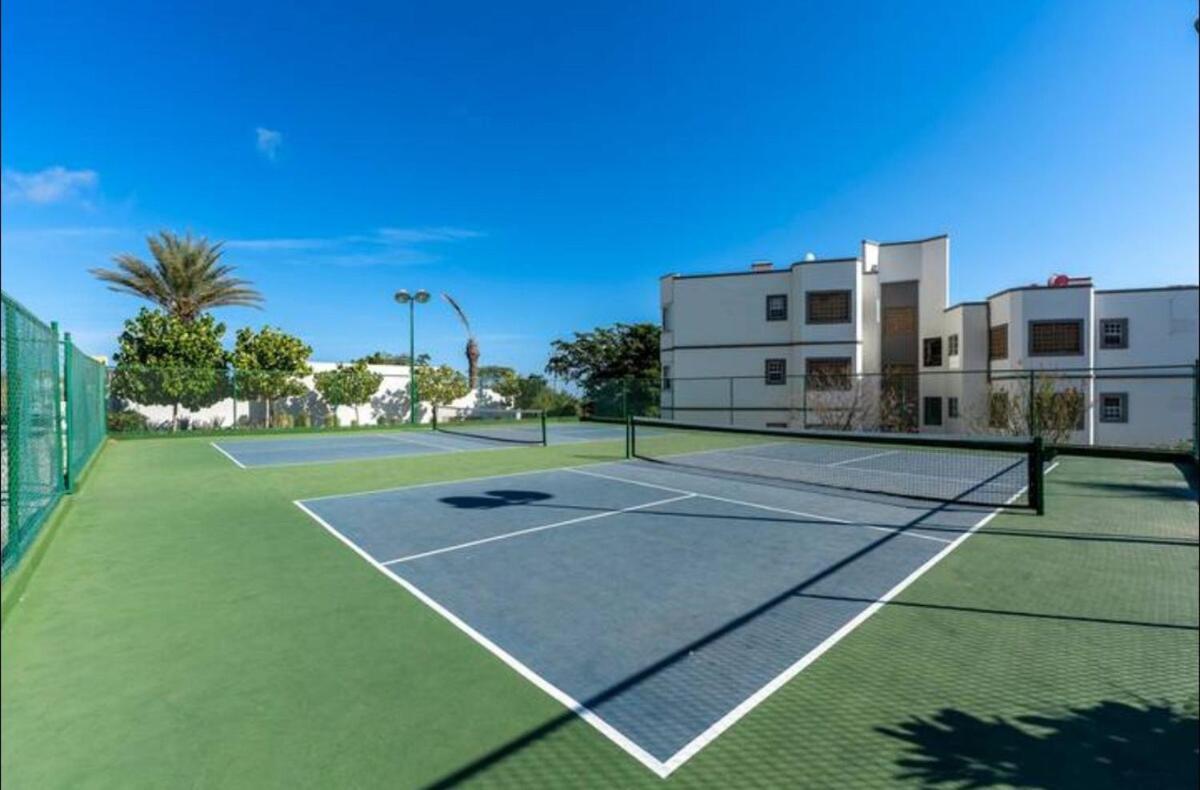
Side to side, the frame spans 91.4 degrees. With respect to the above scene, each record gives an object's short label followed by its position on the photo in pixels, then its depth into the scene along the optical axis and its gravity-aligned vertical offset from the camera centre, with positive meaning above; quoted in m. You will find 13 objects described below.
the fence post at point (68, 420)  10.49 -0.50
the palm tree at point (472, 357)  38.16 +2.17
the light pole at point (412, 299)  29.20 +4.56
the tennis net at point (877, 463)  10.21 -1.99
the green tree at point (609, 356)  44.88 +2.64
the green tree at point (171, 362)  24.81 +1.36
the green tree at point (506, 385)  38.38 +0.31
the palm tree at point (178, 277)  28.61 +5.71
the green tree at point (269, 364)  27.84 +1.42
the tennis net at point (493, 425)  23.61 -1.88
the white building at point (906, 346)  25.41 +2.00
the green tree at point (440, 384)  35.16 +0.38
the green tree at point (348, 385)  30.41 +0.31
